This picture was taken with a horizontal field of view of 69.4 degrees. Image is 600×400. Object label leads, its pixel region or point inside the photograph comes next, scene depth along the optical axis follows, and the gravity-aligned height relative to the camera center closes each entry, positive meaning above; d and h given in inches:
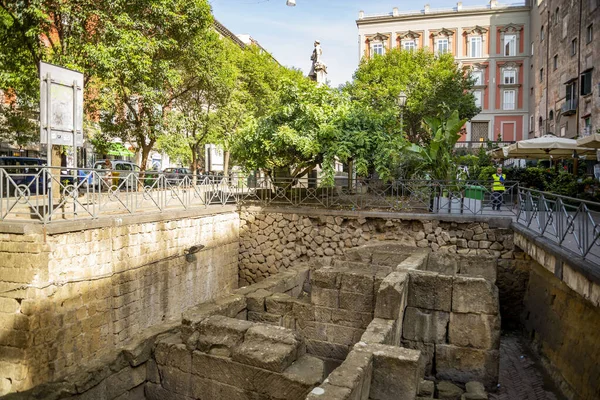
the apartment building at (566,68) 900.0 +280.9
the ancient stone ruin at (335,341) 185.9 -83.0
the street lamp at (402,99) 624.7 +118.4
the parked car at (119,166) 731.7 +25.7
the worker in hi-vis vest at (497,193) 498.0 -13.5
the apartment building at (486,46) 1625.2 +519.7
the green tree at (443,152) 543.5 +36.6
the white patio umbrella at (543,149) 501.0 +40.0
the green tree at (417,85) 1195.9 +267.2
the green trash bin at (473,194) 498.9 -15.1
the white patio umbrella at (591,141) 409.4 +39.6
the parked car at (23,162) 568.7 +24.6
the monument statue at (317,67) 839.1 +220.4
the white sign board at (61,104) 318.3 +56.2
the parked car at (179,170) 956.2 +21.4
